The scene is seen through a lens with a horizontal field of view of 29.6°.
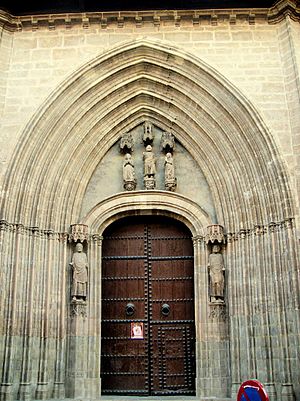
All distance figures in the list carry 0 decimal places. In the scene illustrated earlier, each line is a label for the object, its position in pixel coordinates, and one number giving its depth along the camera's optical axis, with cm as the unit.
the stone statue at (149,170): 1013
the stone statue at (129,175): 1012
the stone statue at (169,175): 1007
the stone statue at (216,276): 933
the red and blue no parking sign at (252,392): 438
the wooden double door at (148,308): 955
